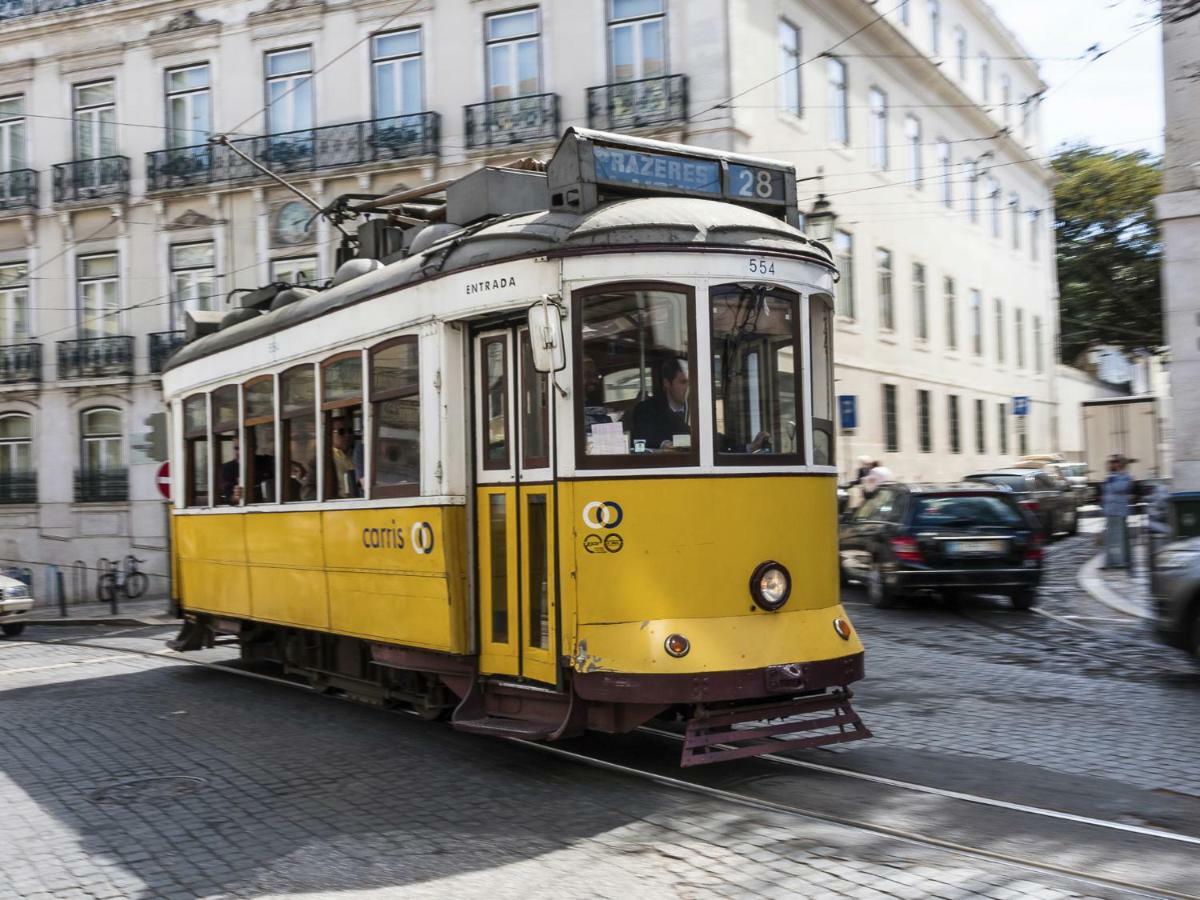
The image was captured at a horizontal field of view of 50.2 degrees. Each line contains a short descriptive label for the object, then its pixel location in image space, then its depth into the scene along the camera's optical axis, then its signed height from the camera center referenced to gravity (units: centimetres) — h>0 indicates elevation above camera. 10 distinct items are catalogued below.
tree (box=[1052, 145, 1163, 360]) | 4519 +775
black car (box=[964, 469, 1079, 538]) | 2445 -67
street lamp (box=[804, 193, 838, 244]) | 1788 +350
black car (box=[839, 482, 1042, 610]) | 1459 -92
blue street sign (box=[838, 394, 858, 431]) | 1938 +88
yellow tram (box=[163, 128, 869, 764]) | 671 +11
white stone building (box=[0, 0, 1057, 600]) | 2366 +677
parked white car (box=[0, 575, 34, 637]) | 1902 -165
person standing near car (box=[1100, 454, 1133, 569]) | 1809 -72
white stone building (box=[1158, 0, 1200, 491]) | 1588 +276
